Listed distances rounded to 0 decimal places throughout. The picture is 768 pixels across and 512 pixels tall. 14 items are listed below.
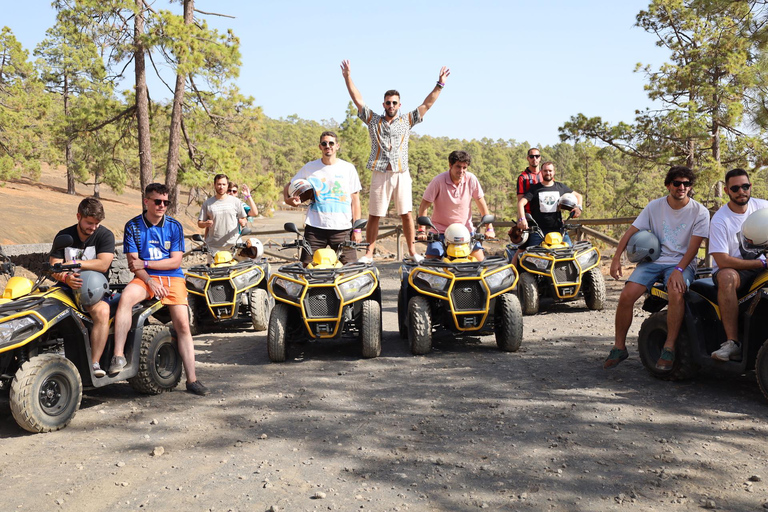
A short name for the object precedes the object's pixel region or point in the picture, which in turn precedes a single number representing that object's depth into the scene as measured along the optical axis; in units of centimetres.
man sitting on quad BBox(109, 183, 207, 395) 567
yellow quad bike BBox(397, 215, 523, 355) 696
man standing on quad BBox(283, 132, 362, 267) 774
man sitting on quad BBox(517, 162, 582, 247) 983
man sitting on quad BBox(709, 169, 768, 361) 526
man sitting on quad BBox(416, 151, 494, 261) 827
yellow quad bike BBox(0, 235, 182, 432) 468
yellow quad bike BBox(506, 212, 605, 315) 962
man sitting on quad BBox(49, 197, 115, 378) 528
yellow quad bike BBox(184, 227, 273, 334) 874
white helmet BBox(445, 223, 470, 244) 752
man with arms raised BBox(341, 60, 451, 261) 842
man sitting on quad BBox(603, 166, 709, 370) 570
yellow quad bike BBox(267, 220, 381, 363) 688
